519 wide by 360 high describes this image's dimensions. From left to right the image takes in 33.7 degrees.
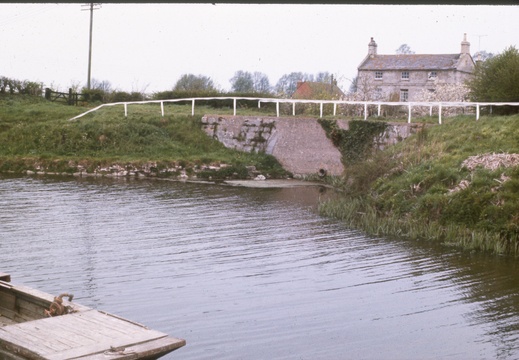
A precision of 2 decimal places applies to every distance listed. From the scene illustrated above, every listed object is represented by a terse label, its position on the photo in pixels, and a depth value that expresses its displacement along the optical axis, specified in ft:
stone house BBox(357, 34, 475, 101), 203.62
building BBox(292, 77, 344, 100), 143.40
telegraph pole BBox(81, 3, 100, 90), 178.15
